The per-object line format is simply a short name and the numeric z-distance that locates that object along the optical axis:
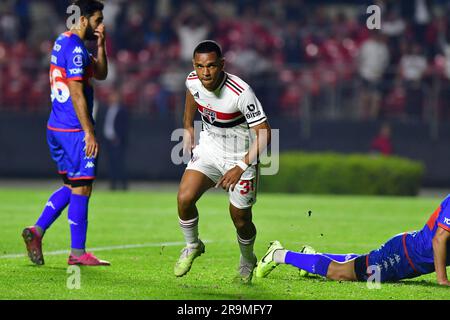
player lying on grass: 16.44
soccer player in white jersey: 17.19
